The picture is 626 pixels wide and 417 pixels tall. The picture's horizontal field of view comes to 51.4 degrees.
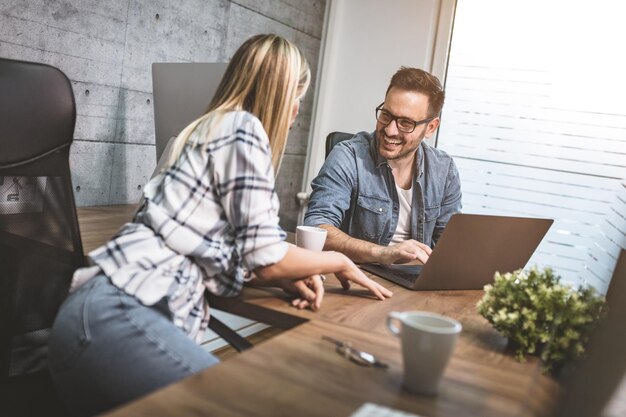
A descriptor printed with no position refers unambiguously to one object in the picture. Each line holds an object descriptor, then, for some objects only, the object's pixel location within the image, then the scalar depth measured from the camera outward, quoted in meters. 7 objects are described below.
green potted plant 1.02
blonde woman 1.09
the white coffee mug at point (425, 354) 0.85
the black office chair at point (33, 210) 1.29
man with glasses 2.38
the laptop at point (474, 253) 1.52
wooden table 0.75
